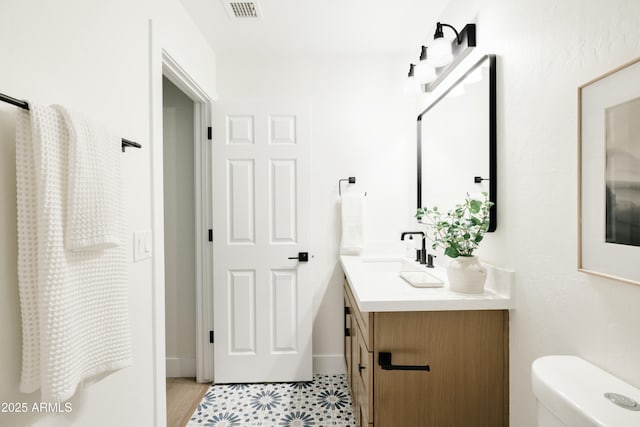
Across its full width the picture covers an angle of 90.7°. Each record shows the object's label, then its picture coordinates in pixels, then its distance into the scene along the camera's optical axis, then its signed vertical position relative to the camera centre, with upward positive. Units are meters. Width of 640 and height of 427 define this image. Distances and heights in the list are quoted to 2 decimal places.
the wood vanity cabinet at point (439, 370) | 1.22 -0.62
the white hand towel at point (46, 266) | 0.72 -0.13
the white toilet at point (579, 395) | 0.64 -0.41
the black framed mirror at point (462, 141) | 1.33 +0.36
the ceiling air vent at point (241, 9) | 1.77 +1.17
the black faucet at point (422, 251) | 2.03 -0.26
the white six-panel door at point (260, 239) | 2.27 -0.20
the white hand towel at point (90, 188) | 0.78 +0.07
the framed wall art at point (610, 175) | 0.74 +0.09
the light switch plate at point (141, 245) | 1.27 -0.14
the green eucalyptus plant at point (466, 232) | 1.31 -0.09
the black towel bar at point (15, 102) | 0.66 +0.24
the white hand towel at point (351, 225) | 2.32 -0.10
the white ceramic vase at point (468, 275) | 1.30 -0.26
